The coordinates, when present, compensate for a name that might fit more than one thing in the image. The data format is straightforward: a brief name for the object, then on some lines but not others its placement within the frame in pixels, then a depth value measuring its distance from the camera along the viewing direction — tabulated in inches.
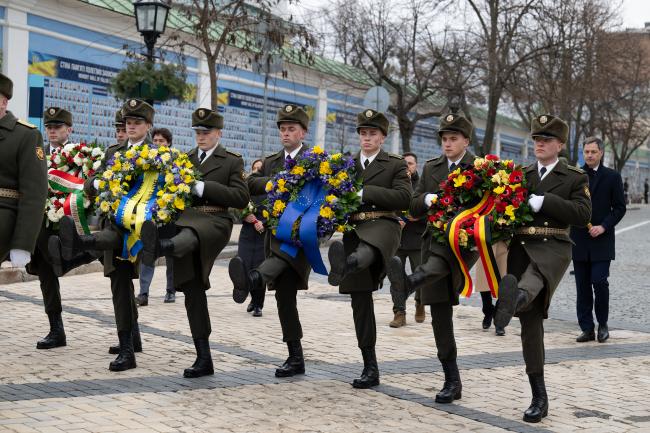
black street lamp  668.7
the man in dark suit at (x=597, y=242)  409.1
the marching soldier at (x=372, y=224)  297.7
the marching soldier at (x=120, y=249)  297.1
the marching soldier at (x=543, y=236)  267.9
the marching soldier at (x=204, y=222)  302.2
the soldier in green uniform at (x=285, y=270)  297.0
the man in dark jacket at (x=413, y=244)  447.8
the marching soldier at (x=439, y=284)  275.0
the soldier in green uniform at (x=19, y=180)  255.8
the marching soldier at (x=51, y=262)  347.6
